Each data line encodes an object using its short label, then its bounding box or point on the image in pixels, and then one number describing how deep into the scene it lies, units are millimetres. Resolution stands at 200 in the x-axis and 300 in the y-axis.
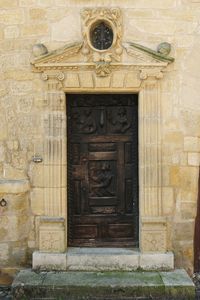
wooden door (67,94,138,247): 5430
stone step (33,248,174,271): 5152
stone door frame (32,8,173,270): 5160
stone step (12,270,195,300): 4664
